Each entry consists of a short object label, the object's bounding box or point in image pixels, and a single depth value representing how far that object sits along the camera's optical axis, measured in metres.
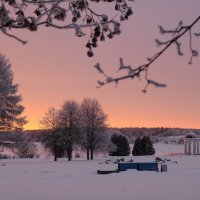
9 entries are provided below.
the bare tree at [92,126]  59.66
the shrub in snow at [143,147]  69.69
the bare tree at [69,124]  58.56
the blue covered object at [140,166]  30.57
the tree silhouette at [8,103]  47.34
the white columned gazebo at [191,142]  73.25
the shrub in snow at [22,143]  49.12
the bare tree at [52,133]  58.61
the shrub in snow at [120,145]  69.33
